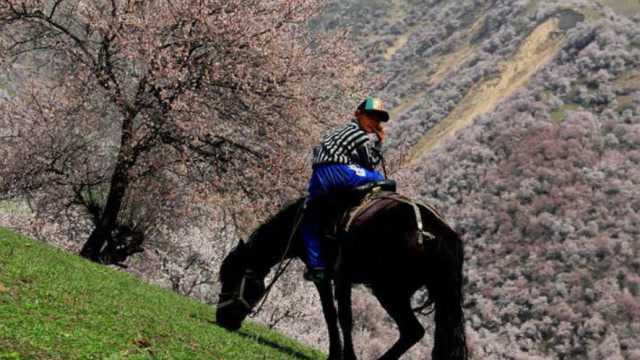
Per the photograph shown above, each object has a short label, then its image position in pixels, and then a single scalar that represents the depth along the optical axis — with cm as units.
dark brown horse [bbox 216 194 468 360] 929
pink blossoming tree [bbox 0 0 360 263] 2202
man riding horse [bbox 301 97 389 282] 1069
